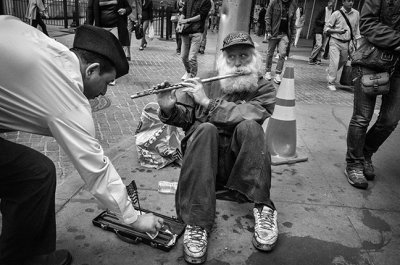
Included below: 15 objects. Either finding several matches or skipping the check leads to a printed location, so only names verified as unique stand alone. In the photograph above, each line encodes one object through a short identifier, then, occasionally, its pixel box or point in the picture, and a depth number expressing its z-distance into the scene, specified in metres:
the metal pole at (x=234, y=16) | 3.76
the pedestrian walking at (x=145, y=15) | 10.03
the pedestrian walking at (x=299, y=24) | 13.09
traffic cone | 3.53
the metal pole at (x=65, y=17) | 12.79
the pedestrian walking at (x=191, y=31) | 6.38
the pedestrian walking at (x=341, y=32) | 6.68
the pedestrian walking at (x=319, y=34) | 9.91
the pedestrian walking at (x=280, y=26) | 7.04
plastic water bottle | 2.82
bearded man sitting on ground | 2.19
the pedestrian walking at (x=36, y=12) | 9.24
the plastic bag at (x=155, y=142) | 3.22
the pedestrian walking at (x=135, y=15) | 8.42
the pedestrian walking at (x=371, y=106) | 2.78
